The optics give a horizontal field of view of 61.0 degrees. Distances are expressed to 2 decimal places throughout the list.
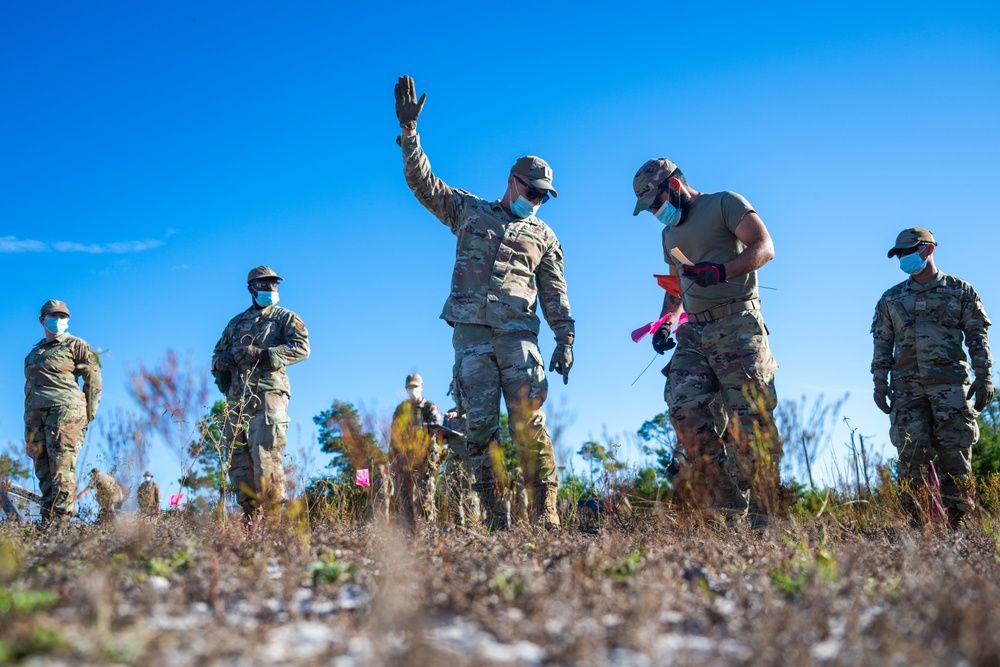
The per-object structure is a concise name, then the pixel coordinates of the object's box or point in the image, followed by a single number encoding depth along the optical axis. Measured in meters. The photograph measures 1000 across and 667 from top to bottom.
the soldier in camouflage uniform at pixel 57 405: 8.08
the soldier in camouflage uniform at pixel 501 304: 5.21
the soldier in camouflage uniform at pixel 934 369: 6.49
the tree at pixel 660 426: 19.00
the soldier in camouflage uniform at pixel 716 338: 4.98
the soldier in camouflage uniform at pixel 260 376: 6.98
